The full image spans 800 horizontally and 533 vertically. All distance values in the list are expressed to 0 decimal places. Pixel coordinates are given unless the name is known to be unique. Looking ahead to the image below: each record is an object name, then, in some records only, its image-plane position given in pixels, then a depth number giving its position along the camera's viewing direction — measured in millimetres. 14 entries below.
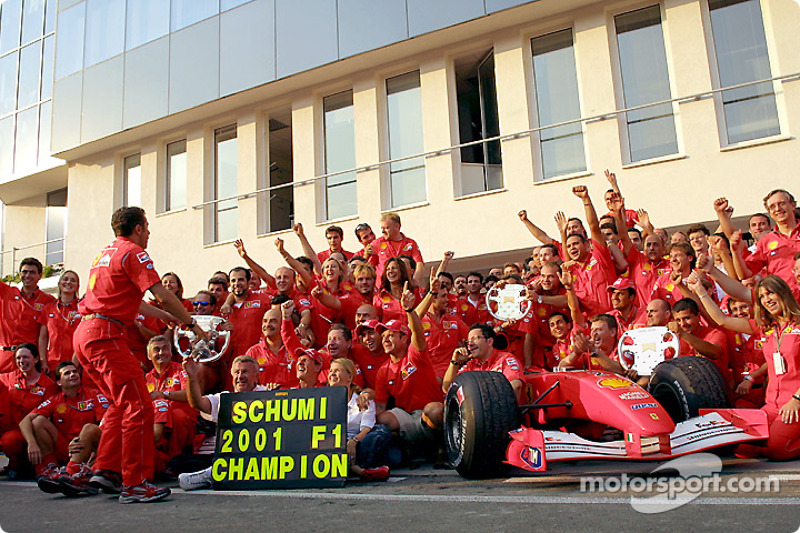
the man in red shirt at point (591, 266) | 7270
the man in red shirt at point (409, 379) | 5957
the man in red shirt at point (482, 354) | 5738
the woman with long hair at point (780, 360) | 4695
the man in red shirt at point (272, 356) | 6965
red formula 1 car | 4207
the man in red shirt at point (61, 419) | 6637
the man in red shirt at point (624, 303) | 6758
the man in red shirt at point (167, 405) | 6191
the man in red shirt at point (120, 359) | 4652
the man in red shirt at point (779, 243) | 6160
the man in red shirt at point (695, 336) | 5801
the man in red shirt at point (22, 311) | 8203
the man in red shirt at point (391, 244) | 9039
